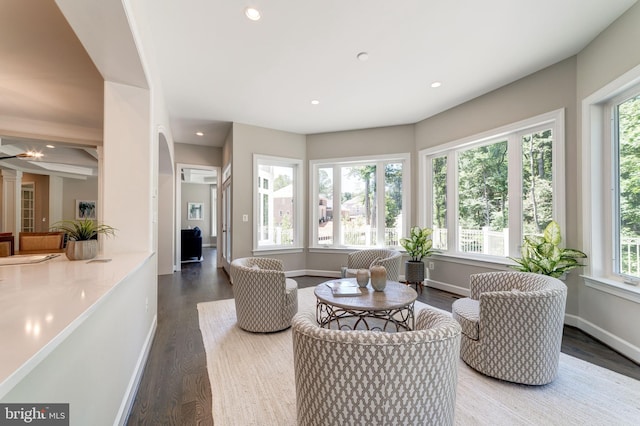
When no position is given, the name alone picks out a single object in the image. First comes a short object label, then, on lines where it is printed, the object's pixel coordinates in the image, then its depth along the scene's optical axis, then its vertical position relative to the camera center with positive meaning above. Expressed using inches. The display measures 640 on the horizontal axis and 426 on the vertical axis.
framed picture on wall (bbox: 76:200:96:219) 359.3 +8.2
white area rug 67.2 -49.3
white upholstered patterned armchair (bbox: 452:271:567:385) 77.0 -34.3
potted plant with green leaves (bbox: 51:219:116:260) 82.0 -7.8
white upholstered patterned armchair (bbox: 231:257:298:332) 112.0 -34.7
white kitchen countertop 27.4 -13.7
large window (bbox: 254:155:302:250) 211.3 +9.5
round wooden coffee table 90.1 -29.8
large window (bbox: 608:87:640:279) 99.6 +11.7
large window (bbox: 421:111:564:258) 132.2 +15.4
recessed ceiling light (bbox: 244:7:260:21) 89.3 +66.6
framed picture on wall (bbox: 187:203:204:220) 422.6 +5.9
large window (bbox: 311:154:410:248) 208.7 +10.7
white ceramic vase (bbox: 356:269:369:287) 111.2 -25.7
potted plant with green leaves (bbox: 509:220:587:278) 114.1 -17.9
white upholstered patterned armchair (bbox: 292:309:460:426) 44.1 -26.4
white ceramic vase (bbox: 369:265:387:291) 105.4 -24.3
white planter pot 81.9 -10.4
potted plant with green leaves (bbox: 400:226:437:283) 173.0 -23.4
